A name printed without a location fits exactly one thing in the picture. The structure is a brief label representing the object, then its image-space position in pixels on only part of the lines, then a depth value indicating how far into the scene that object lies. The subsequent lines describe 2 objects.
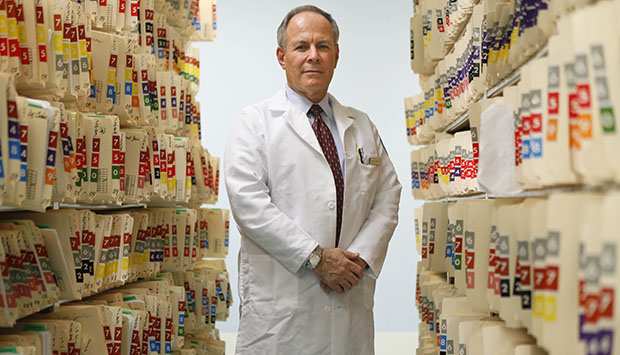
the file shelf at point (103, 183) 2.19
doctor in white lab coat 2.85
